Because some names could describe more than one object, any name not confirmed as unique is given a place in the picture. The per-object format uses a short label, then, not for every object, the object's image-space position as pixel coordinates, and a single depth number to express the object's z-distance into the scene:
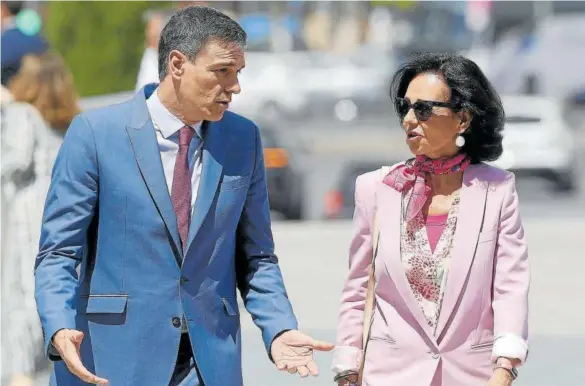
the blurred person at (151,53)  15.90
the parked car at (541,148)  40.31
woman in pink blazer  7.75
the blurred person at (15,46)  14.40
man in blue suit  7.28
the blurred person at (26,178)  12.68
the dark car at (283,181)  31.03
